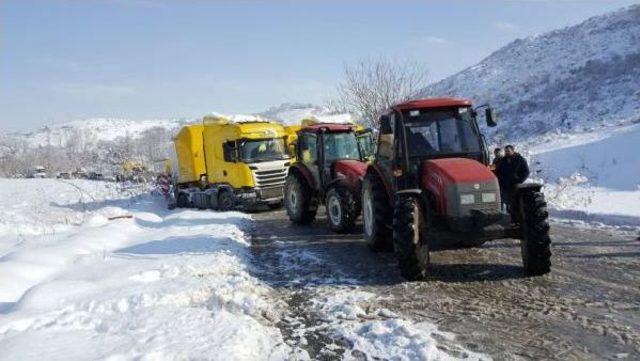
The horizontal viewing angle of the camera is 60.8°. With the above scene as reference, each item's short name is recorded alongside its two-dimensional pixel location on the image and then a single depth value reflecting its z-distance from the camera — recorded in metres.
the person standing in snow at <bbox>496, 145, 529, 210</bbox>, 9.55
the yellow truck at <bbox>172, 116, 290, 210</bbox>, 15.97
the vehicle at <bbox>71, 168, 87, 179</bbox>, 58.20
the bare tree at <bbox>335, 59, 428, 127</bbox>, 29.09
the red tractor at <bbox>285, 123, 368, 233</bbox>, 11.55
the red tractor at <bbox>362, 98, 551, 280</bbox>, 6.39
